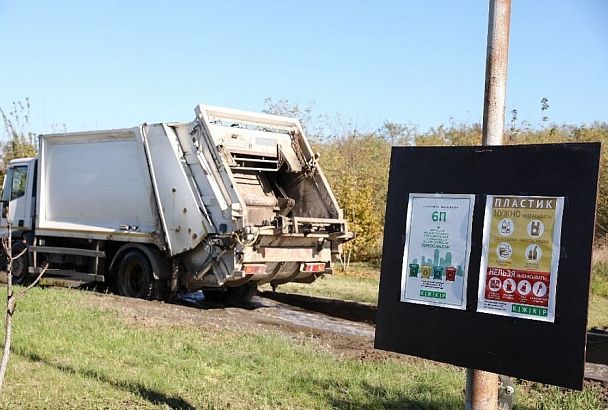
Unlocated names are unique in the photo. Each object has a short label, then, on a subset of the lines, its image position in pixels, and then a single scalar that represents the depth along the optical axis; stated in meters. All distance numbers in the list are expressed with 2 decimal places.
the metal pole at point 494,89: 4.14
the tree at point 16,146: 27.83
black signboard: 3.70
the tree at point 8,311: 4.70
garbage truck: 11.16
